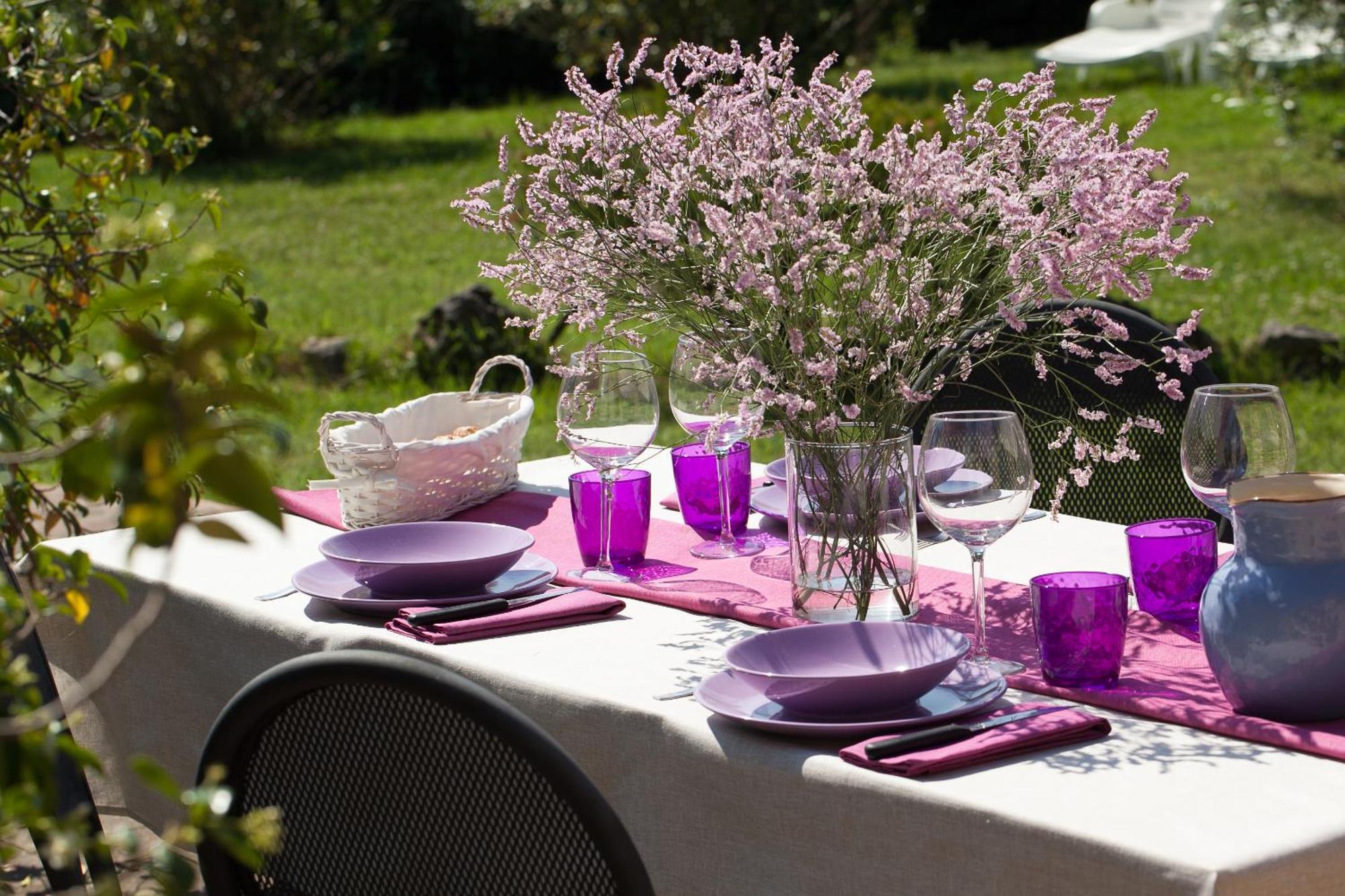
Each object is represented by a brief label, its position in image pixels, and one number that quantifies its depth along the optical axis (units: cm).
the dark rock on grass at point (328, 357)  766
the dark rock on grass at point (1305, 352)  689
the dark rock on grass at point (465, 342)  732
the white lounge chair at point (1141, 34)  1552
